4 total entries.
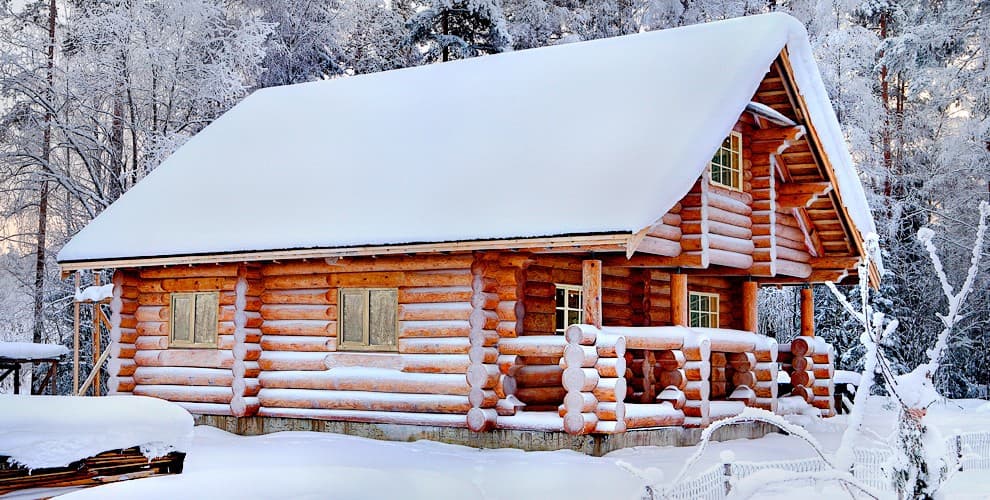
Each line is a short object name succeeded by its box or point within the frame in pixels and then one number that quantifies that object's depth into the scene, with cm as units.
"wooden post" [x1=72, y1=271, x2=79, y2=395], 2200
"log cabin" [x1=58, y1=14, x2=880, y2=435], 1603
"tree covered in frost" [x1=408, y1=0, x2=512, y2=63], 3450
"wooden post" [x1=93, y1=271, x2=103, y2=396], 2336
